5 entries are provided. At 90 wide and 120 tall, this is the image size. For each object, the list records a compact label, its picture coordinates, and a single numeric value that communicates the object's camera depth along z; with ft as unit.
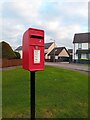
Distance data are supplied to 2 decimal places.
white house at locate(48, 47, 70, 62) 96.27
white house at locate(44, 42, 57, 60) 104.57
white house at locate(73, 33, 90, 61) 75.20
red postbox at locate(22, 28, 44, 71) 5.61
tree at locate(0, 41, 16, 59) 50.08
